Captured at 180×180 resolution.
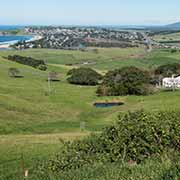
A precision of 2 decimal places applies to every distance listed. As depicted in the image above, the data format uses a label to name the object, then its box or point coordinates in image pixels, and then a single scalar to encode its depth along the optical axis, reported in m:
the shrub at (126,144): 20.00
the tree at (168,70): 105.32
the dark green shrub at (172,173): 12.54
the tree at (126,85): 80.38
